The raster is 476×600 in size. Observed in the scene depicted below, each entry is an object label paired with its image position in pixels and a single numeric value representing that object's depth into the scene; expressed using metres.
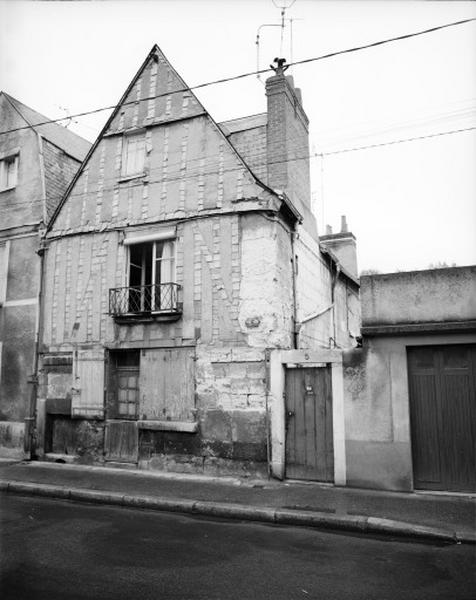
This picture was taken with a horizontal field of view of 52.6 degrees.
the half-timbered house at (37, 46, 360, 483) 9.45
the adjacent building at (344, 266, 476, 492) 8.09
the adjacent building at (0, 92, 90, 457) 11.95
